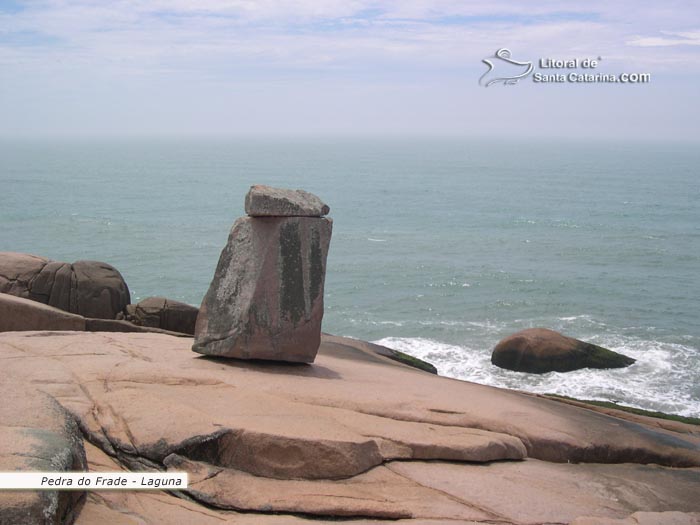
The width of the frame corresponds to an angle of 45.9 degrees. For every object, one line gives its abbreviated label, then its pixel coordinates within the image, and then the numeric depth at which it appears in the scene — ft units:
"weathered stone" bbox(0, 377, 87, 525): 21.80
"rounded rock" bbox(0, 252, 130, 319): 71.92
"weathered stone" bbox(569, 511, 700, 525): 29.84
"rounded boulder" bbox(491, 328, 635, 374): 96.78
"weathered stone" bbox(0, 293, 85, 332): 54.49
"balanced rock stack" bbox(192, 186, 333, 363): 44.11
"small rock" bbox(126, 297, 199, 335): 72.90
